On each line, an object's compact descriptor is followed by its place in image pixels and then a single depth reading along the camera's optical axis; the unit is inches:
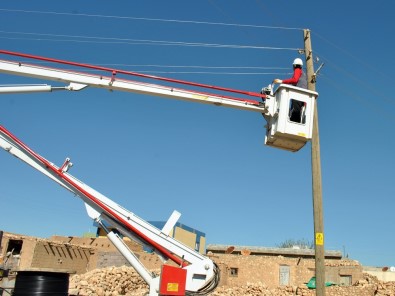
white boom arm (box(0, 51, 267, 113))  329.7
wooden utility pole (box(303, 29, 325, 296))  432.8
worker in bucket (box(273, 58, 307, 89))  320.2
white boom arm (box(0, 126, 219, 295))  349.4
